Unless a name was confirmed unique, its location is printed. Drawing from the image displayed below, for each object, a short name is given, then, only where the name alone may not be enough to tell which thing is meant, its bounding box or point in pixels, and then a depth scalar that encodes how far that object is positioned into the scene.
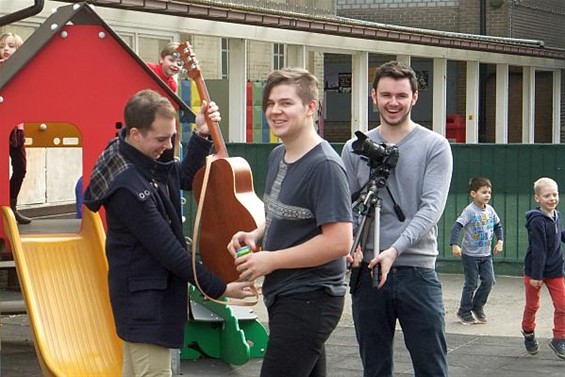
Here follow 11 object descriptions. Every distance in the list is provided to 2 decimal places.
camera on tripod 5.39
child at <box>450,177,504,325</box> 10.39
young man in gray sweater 5.44
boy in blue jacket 8.87
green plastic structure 8.38
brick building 29.61
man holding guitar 4.90
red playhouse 7.13
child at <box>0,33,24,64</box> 8.38
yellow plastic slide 6.43
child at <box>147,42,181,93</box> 8.58
